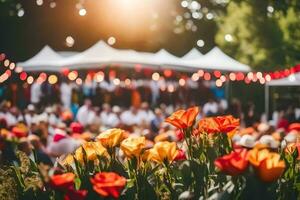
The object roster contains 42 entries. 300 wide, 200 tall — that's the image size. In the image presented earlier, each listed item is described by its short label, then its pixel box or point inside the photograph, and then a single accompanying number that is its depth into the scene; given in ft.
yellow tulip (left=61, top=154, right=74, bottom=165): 10.92
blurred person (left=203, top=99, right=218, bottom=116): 74.40
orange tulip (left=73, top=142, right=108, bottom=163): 10.23
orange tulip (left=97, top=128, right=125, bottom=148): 10.25
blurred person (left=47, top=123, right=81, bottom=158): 22.90
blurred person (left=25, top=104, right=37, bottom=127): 54.03
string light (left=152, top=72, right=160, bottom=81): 56.49
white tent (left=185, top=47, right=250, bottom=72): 48.60
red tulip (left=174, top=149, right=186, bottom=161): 10.35
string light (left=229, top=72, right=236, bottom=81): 50.95
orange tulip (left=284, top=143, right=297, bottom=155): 10.59
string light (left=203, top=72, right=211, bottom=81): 59.26
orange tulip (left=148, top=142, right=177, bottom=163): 9.77
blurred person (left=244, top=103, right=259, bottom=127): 58.13
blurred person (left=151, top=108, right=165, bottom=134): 50.47
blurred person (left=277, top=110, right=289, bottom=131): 35.76
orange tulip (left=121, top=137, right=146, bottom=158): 9.73
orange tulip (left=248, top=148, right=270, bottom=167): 8.23
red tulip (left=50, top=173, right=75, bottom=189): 8.11
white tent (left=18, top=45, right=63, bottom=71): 49.62
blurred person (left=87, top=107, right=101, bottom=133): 52.72
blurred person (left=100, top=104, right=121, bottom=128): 54.50
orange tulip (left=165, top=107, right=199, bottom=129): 10.34
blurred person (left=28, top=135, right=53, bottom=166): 25.75
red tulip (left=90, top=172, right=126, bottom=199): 8.06
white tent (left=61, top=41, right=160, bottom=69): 45.47
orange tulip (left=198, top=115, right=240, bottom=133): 10.21
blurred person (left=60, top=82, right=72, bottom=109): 71.77
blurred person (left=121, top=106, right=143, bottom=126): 56.29
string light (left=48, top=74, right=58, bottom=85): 55.74
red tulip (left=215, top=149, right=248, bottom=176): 8.11
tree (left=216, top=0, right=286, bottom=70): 106.63
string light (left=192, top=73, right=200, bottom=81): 58.67
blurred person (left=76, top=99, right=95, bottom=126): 56.70
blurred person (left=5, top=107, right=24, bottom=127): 51.57
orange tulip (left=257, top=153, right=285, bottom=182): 8.16
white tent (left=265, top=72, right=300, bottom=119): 57.21
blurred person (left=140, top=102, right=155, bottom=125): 57.06
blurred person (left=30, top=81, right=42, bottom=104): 74.08
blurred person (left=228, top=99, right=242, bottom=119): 66.59
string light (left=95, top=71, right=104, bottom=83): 52.78
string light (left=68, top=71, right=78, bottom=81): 51.08
